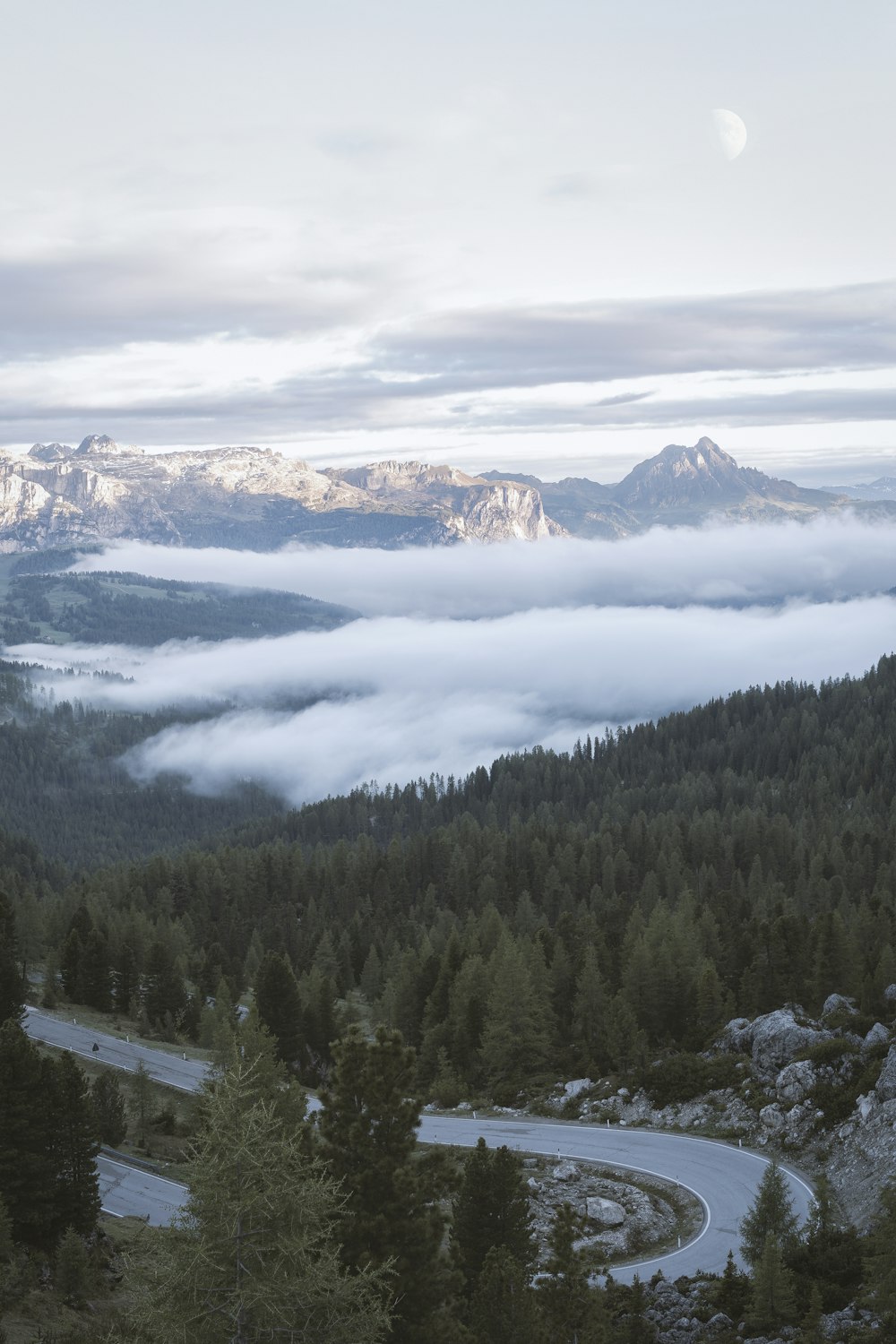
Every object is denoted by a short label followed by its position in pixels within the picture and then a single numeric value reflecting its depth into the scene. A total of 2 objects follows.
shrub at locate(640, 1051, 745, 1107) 77.00
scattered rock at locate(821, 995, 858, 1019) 78.12
